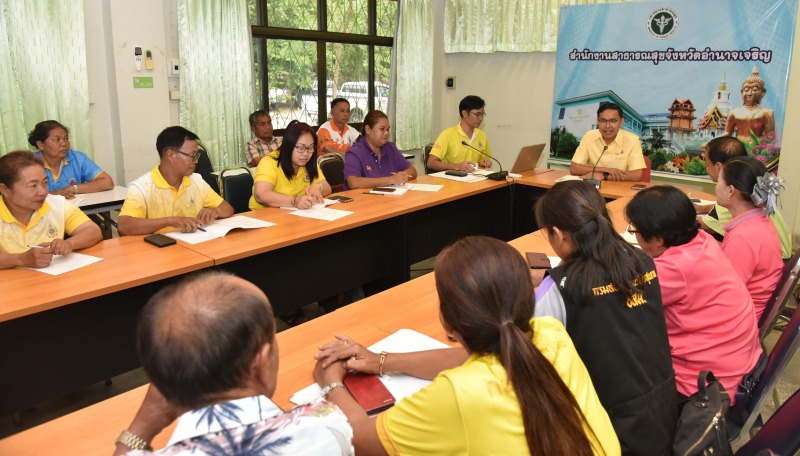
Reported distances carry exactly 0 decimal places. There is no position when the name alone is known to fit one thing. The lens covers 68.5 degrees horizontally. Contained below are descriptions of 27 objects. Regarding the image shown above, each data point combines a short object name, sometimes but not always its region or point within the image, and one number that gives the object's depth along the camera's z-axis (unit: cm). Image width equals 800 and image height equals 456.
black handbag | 119
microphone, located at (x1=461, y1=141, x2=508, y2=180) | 440
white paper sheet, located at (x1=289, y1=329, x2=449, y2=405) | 141
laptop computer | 464
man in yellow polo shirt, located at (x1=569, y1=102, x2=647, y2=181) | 435
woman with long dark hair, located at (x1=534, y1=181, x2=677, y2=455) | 130
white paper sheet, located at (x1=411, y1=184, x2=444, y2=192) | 397
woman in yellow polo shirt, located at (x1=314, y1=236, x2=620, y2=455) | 95
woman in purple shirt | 402
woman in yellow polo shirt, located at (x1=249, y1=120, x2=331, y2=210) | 333
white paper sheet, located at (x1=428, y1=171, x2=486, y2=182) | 438
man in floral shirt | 79
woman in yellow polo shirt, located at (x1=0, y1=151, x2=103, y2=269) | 226
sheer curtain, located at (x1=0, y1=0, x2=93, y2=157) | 398
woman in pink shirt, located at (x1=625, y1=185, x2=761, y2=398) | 169
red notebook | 134
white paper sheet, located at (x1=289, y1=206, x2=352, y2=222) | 314
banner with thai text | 447
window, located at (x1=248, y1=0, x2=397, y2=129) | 554
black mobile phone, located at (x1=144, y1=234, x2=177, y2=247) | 257
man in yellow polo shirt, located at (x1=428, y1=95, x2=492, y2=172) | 479
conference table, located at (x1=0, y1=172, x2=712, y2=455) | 123
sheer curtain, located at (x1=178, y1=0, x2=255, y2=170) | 480
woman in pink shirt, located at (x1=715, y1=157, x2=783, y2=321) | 214
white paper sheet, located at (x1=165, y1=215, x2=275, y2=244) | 269
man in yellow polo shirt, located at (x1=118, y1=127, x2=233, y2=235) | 278
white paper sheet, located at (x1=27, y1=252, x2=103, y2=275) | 223
